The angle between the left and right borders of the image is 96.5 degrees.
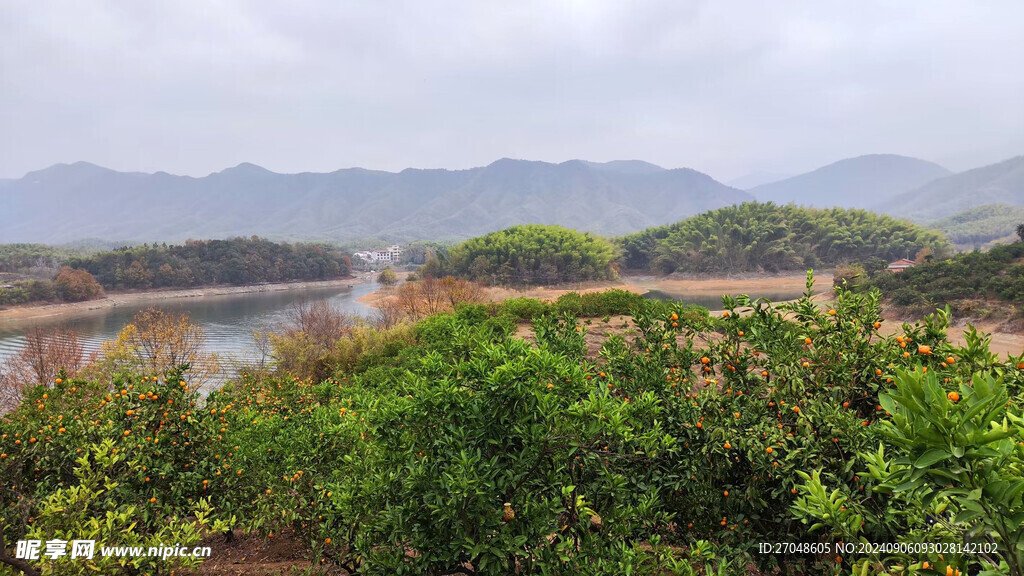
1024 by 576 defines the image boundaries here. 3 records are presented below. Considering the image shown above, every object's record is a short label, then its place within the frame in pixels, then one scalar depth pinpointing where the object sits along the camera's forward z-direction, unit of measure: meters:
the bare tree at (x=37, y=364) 18.20
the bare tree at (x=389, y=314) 27.70
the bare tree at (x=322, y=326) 26.75
